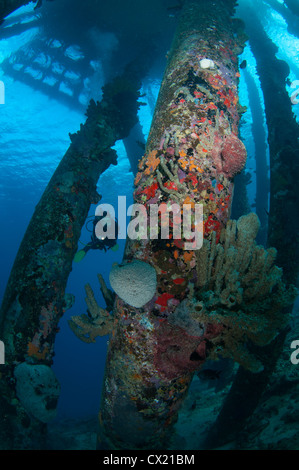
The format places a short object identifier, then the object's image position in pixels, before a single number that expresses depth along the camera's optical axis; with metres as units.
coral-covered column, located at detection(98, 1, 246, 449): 2.03
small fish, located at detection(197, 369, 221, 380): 2.68
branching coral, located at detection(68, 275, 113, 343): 2.45
